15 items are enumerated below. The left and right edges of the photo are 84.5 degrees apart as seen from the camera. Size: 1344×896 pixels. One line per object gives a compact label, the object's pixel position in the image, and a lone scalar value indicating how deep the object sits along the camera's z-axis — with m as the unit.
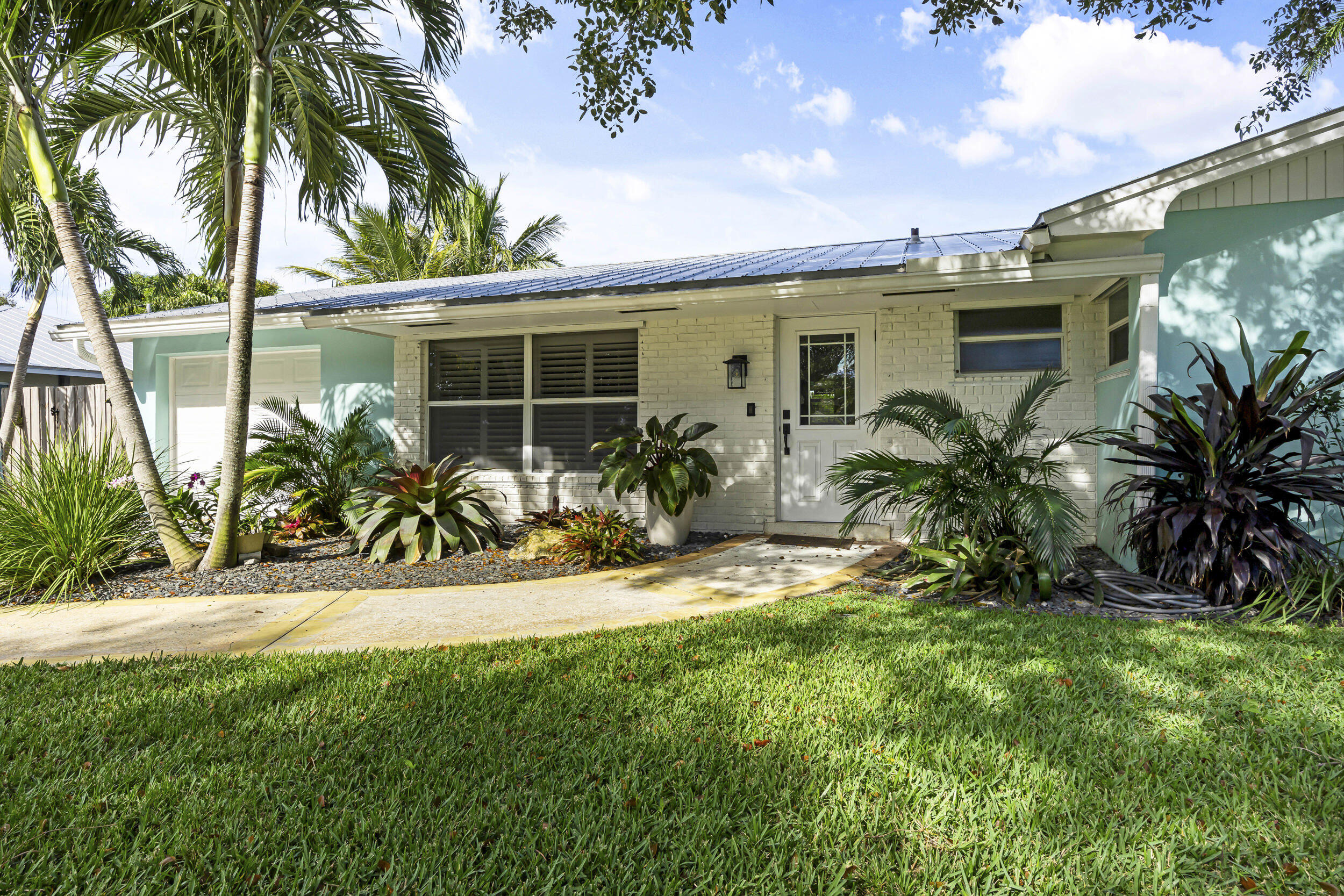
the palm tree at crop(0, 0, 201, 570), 5.18
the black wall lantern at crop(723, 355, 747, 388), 7.67
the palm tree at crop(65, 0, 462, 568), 5.52
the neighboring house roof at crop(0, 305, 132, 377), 15.41
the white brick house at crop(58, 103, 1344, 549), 5.51
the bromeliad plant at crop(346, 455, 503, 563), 6.23
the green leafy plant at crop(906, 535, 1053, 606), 4.71
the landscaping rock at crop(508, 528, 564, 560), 6.11
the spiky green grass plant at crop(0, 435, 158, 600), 5.21
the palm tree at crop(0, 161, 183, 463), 10.09
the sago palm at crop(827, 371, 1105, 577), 4.51
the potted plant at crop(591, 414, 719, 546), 6.78
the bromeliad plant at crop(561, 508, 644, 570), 6.07
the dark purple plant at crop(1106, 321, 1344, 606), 4.41
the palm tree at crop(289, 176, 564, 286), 20.44
